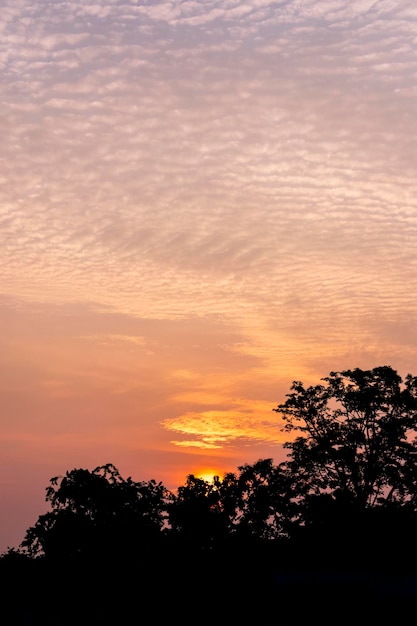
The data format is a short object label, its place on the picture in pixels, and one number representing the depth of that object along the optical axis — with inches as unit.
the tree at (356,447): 2146.9
